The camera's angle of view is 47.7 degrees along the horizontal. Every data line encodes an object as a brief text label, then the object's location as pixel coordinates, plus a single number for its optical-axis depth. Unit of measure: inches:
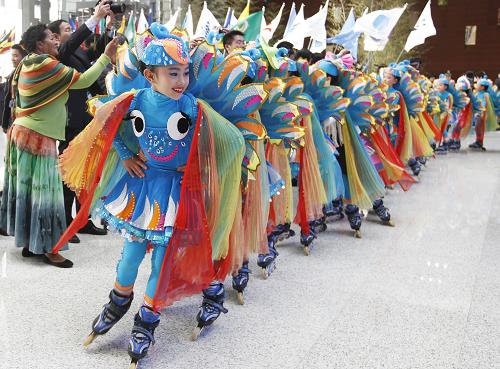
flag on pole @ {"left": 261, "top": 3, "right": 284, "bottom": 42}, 179.7
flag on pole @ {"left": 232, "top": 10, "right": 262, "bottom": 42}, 131.6
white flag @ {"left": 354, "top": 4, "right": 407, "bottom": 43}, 238.7
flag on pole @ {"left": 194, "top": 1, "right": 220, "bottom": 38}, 180.5
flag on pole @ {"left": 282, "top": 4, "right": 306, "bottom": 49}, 230.4
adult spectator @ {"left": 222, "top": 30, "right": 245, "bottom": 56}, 115.6
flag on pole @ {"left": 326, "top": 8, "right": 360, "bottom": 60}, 231.6
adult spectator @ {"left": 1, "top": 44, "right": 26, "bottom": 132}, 128.1
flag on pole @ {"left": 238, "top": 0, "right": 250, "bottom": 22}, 147.3
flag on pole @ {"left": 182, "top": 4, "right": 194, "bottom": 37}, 243.6
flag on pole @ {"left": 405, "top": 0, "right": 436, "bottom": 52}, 289.4
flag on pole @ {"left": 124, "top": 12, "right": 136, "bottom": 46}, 165.8
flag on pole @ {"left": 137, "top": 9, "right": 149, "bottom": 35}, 195.9
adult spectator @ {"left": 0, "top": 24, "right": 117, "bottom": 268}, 114.0
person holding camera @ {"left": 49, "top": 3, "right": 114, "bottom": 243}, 124.3
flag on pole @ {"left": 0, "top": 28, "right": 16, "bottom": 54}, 289.7
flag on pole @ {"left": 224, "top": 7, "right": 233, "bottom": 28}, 184.1
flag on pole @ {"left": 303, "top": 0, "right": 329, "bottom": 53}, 236.1
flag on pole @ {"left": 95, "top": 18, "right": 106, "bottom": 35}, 140.9
